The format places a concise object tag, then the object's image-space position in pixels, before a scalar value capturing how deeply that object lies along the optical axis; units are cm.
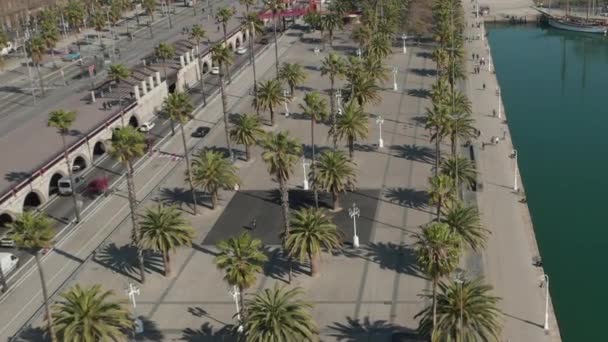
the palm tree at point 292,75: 11631
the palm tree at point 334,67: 9916
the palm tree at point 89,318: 5012
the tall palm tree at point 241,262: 5384
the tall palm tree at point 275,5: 15042
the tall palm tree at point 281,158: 7081
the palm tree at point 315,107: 8662
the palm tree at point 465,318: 5028
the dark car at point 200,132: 10554
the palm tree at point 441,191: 7138
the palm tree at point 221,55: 10438
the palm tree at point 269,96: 10206
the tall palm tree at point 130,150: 6544
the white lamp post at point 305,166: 8500
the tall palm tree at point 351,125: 8869
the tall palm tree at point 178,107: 8256
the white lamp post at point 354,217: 7094
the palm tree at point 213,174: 7819
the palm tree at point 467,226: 6469
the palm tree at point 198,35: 13309
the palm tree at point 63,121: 7944
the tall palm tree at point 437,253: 5234
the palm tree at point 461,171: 7731
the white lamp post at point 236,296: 5904
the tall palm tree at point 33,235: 5378
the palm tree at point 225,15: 12512
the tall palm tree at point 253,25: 13560
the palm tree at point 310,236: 6356
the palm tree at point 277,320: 5000
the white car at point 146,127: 10881
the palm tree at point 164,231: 6488
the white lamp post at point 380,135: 9719
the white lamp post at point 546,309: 5791
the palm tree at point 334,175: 7650
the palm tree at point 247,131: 9081
